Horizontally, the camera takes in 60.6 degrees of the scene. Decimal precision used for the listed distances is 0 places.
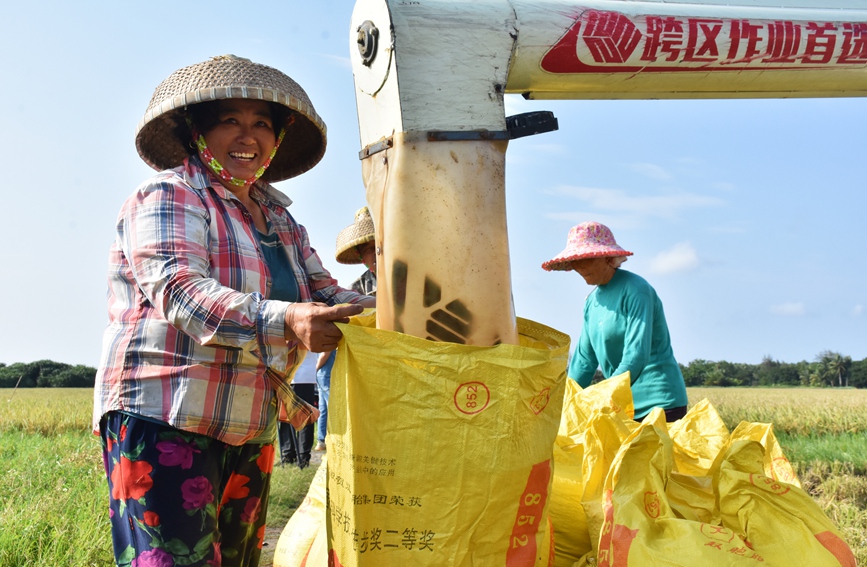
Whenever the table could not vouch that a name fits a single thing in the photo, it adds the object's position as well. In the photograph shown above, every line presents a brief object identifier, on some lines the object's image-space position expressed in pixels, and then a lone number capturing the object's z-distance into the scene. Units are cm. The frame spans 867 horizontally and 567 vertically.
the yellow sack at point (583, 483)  292
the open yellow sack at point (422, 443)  172
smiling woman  177
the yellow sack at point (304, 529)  258
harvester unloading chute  173
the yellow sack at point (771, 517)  228
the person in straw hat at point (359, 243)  469
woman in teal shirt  423
